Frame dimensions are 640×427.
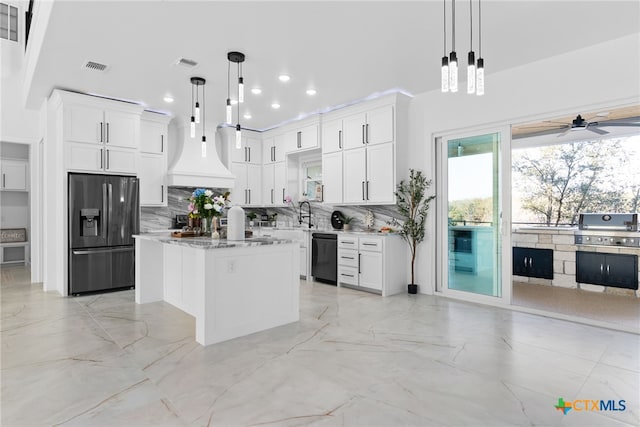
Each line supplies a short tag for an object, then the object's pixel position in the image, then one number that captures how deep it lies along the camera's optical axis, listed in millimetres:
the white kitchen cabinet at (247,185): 7105
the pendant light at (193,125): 4250
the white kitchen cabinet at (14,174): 7473
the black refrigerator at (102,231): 4832
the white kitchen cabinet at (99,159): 4828
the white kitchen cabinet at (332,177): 5789
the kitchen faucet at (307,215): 6871
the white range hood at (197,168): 6074
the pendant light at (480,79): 2264
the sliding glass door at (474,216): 4402
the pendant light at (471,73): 2184
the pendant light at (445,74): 2221
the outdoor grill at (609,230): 4844
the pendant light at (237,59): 3656
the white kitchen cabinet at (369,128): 5105
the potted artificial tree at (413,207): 4977
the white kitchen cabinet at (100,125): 4828
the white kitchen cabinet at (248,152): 7082
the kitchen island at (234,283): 3084
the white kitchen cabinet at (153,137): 5816
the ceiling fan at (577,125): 4621
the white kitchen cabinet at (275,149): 6865
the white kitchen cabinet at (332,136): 5766
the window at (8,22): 5805
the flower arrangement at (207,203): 3779
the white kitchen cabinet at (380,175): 5105
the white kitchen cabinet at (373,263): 4953
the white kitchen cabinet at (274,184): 7035
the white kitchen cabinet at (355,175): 5441
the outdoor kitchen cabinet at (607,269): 4785
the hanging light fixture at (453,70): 2115
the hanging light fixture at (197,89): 4180
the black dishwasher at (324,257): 5611
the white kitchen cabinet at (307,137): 6203
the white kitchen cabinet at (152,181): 5797
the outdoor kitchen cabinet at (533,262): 5562
